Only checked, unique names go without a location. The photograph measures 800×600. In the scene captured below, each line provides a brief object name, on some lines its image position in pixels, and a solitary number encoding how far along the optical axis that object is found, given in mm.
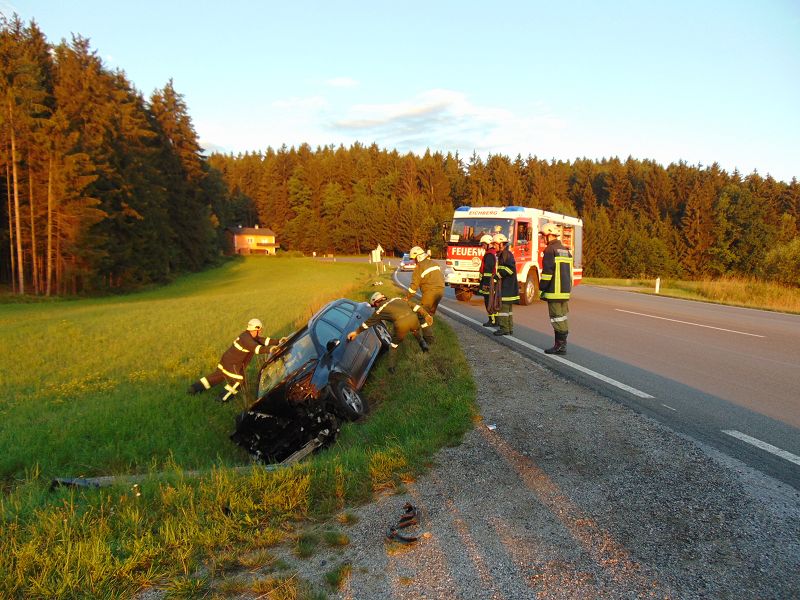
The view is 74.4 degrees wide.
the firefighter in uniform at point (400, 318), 9159
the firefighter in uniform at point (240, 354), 8594
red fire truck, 15516
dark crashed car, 6508
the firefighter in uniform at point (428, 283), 10094
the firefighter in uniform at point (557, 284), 8430
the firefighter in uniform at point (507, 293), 10352
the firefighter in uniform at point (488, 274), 11297
